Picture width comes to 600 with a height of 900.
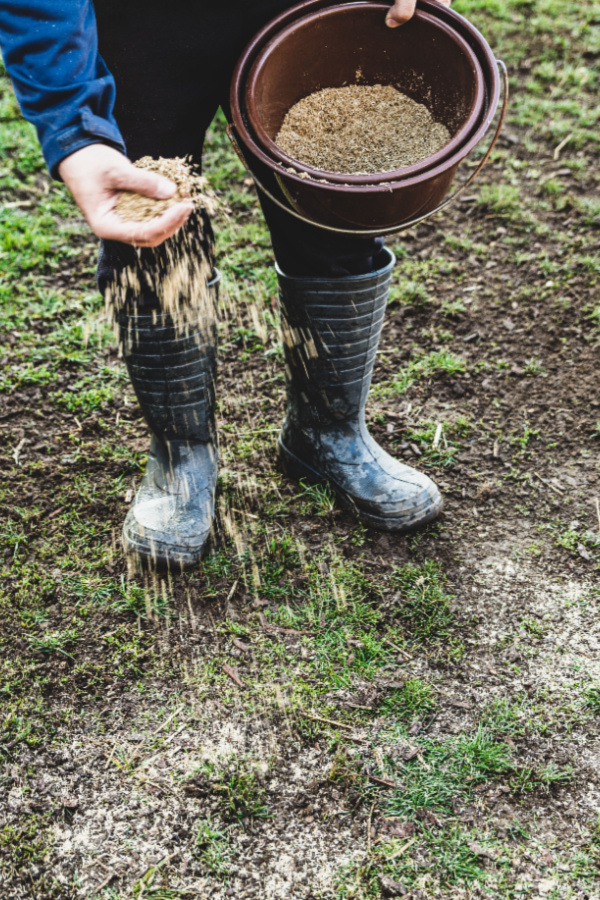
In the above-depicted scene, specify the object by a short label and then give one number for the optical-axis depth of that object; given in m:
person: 2.55
